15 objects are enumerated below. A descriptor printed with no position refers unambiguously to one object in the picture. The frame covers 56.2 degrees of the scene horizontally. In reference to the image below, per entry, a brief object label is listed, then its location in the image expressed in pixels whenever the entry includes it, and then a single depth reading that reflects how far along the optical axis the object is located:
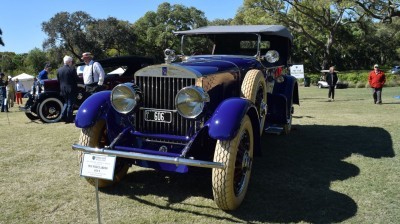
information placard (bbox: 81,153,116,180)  3.27
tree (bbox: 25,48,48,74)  55.08
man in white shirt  8.16
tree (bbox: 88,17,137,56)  45.06
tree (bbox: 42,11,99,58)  44.28
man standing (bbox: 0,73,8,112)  13.04
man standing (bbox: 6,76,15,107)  14.88
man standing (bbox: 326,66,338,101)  15.34
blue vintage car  3.50
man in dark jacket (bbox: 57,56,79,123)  8.45
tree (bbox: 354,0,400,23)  27.58
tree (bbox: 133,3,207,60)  49.28
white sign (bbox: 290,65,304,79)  23.46
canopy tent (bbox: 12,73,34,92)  29.66
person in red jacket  13.07
